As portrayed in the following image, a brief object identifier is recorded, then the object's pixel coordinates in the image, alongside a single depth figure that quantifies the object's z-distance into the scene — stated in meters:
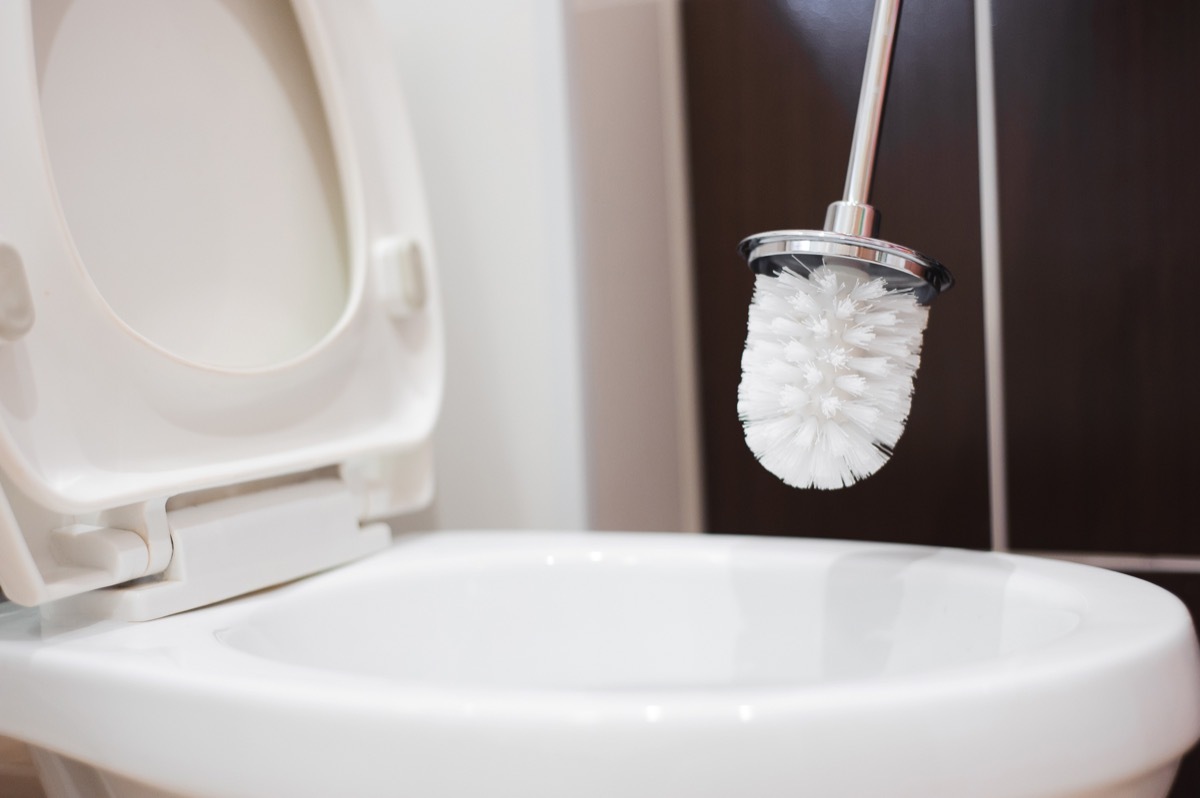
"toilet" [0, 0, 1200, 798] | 0.27
